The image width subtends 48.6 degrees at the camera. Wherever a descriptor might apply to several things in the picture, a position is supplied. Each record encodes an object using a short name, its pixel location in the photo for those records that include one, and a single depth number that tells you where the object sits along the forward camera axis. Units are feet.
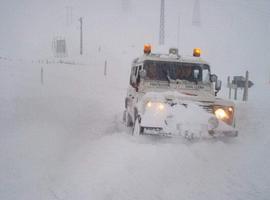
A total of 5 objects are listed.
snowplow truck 18.61
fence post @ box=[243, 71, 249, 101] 47.07
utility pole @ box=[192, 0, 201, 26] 265.54
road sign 75.14
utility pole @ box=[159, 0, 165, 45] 142.47
